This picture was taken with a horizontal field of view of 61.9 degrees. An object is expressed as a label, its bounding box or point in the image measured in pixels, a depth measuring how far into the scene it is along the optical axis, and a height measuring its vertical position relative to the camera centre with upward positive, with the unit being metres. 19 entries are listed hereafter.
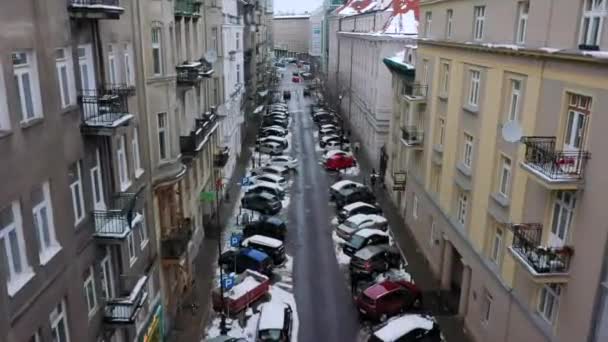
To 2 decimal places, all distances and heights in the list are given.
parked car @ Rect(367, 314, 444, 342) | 19.52 -11.03
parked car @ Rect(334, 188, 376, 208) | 36.81 -11.26
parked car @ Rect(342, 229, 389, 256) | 28.64 -11.20
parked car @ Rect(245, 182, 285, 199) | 37.34 -10.93
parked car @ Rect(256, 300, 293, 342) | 20.06 -11.20
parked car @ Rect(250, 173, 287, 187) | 40.63 -11.04
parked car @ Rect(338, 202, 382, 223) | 33.91 -11.22
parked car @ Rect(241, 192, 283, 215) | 35.25 -11.27
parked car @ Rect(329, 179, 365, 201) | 37.81 -10.85
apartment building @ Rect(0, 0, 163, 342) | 9.92 -3.37
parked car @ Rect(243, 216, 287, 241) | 31.02 -11.37
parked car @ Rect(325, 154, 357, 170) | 46.53 -11.10
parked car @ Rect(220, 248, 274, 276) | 26.27 -11.39
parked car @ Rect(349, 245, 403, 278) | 25.98 -11.27
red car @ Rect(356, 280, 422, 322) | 22.20 -11.30
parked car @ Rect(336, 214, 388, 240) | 30.97 -11.20
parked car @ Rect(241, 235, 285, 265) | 27.78 -11.22
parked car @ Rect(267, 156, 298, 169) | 45.91 -11.04
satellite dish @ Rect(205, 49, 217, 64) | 28.23 -1.05
